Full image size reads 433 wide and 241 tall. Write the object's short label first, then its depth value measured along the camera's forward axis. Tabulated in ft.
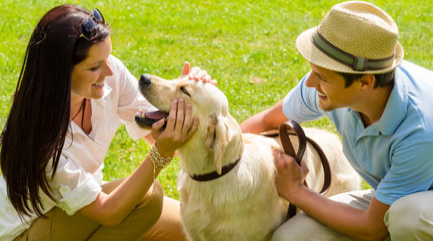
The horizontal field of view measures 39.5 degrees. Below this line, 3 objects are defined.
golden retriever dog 10.92
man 9.89
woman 10.37
